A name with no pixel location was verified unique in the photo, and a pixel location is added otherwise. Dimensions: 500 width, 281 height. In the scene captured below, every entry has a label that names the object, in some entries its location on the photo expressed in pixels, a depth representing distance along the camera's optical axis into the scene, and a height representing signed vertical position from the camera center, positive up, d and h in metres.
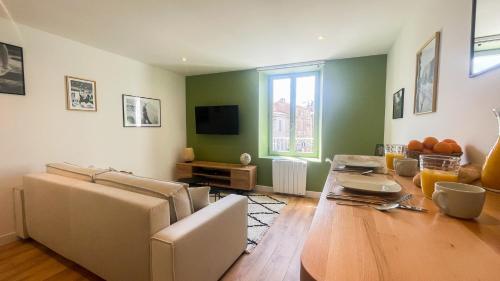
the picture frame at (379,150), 2.84 -0.25
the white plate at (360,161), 1.27 -0.20
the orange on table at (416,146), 1.12 -0.08
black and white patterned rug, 2.37 -1.16
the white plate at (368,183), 0.82 -0.22
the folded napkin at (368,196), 0.75 -0.25
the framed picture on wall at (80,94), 2.62 +0.48
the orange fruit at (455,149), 0.94 -0.08
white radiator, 3.64 -0.78
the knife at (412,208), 0.66 -0.24
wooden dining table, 0.37 -0.25
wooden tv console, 3.72 -0.79
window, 3.81 +0.33
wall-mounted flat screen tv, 4.04 +0.23
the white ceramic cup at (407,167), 1.09 -0.18
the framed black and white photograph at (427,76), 1.42 +0.41
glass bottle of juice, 0.71 -0.13
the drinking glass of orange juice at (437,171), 0.76 -0.15
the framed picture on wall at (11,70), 2.12 +0.63
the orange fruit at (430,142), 1.07 -0.06
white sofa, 1.22 -0.68
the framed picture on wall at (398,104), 2.23 +0.31
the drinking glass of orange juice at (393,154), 1.28 -0.14
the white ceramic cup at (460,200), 0.56 -0.19
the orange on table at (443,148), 0.95 -0.07
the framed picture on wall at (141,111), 3.33 +0.34
